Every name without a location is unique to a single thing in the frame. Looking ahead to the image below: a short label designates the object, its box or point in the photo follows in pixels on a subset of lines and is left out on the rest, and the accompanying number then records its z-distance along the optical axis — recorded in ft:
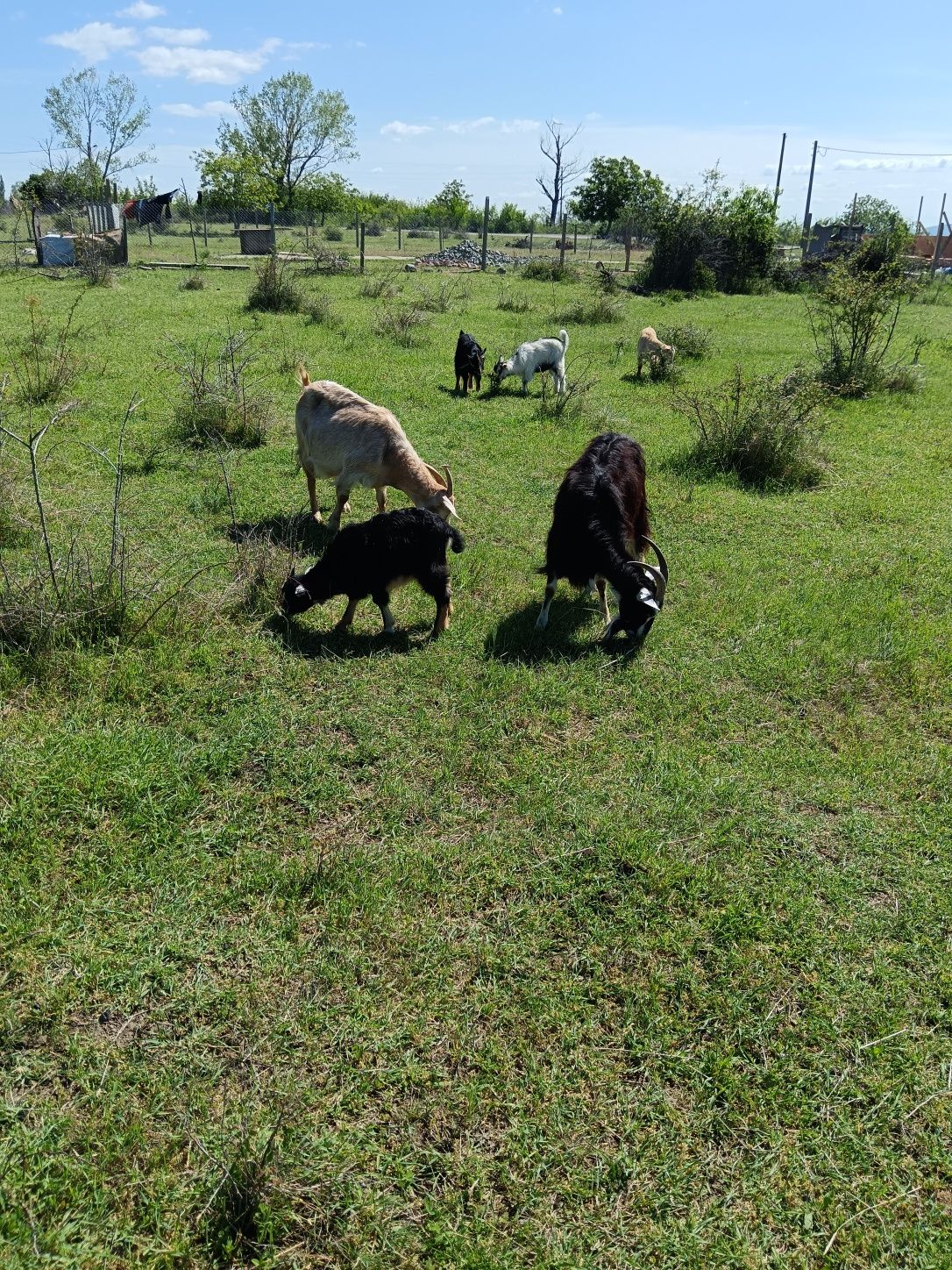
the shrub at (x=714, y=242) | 88.12
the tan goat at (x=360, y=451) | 20.20
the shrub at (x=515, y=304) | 61.67
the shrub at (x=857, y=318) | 38.11
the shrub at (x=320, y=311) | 50.46
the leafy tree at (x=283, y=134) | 169.48
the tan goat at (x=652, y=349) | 43.16
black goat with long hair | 16.85
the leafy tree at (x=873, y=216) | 121.19
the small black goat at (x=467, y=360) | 37.50
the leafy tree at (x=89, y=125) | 154.30
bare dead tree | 157.58
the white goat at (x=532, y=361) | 38.91
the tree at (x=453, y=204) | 210.38
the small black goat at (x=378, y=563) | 16.51
